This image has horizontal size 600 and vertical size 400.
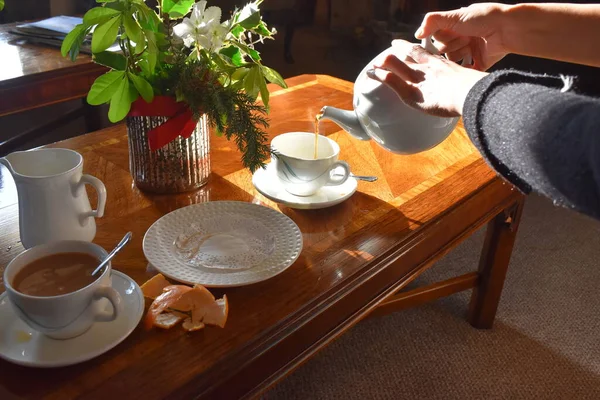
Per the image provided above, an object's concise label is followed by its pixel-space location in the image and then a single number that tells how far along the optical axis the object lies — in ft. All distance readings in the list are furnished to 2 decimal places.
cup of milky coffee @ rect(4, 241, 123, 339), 1.93
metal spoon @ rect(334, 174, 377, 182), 3.36
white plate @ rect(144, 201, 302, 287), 2.45
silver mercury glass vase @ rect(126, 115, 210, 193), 3.00
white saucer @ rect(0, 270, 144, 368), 1.94
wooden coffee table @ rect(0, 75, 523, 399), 1.98
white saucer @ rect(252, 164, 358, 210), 3.04
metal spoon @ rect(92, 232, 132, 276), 2.06
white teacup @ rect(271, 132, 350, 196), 3.04
